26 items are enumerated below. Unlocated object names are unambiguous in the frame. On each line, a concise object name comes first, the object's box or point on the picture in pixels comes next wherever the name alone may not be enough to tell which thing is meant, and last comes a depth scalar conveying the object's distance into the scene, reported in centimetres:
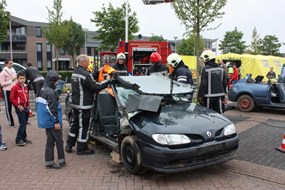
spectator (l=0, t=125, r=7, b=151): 622
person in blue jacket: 495
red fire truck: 1523
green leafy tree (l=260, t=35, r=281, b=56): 5569
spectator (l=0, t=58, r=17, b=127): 844
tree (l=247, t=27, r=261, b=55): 4331
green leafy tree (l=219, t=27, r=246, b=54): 5116
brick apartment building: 5400
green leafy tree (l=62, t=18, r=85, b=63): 5284
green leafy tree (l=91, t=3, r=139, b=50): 2502
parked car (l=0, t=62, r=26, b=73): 1664
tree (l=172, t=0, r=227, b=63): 1295
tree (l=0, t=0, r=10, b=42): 2219
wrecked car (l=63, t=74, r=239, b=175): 416
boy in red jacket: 654
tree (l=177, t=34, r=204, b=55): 5519
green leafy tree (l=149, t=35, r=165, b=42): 5771
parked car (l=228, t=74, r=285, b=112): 1015
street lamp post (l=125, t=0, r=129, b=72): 1515
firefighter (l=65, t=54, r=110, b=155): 552
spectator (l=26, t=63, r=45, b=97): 999
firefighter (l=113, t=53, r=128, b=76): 797
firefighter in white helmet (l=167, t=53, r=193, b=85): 608
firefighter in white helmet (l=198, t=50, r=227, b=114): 611
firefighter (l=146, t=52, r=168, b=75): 731
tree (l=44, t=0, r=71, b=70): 3103
